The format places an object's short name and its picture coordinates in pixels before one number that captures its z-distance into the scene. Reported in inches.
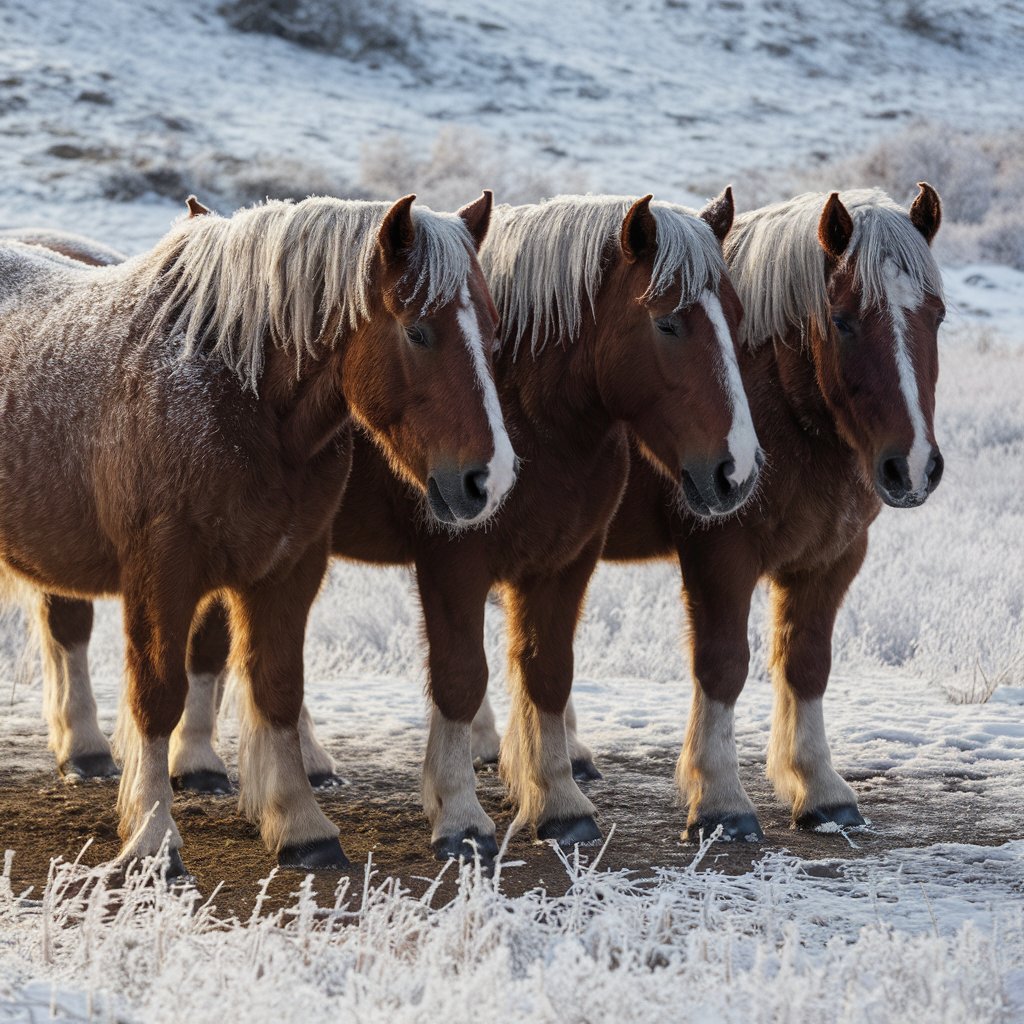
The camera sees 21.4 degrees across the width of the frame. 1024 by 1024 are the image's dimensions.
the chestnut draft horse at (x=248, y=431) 308.2
